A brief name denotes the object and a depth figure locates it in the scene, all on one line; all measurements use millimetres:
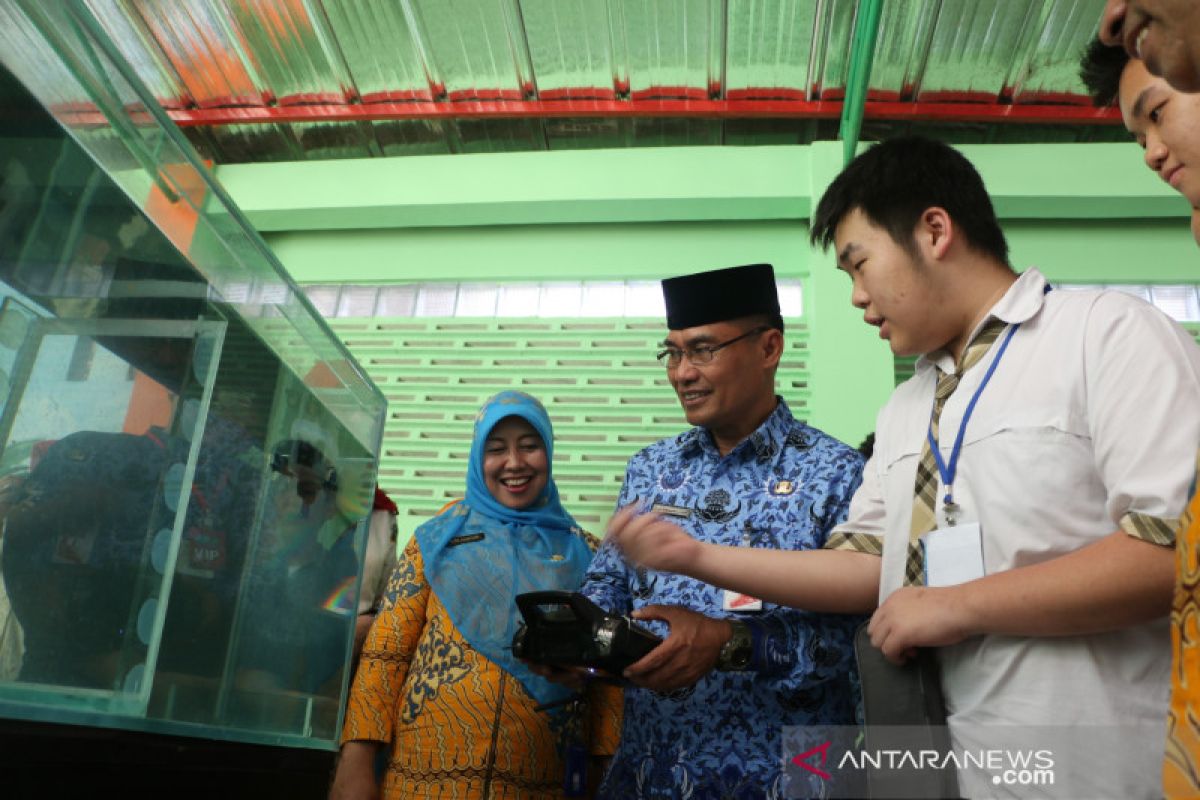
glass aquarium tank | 828
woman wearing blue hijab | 1567
